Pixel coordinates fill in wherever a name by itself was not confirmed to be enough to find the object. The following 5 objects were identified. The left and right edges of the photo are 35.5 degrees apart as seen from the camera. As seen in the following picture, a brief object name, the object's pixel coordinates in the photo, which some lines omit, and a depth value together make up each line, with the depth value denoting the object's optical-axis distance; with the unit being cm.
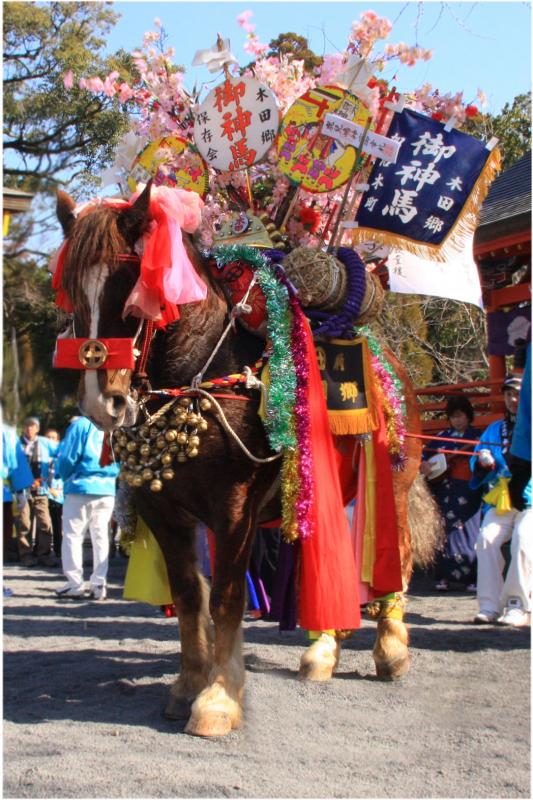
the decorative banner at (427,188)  430
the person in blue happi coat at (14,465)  815
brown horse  336
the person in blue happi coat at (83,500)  809
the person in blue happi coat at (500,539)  610
